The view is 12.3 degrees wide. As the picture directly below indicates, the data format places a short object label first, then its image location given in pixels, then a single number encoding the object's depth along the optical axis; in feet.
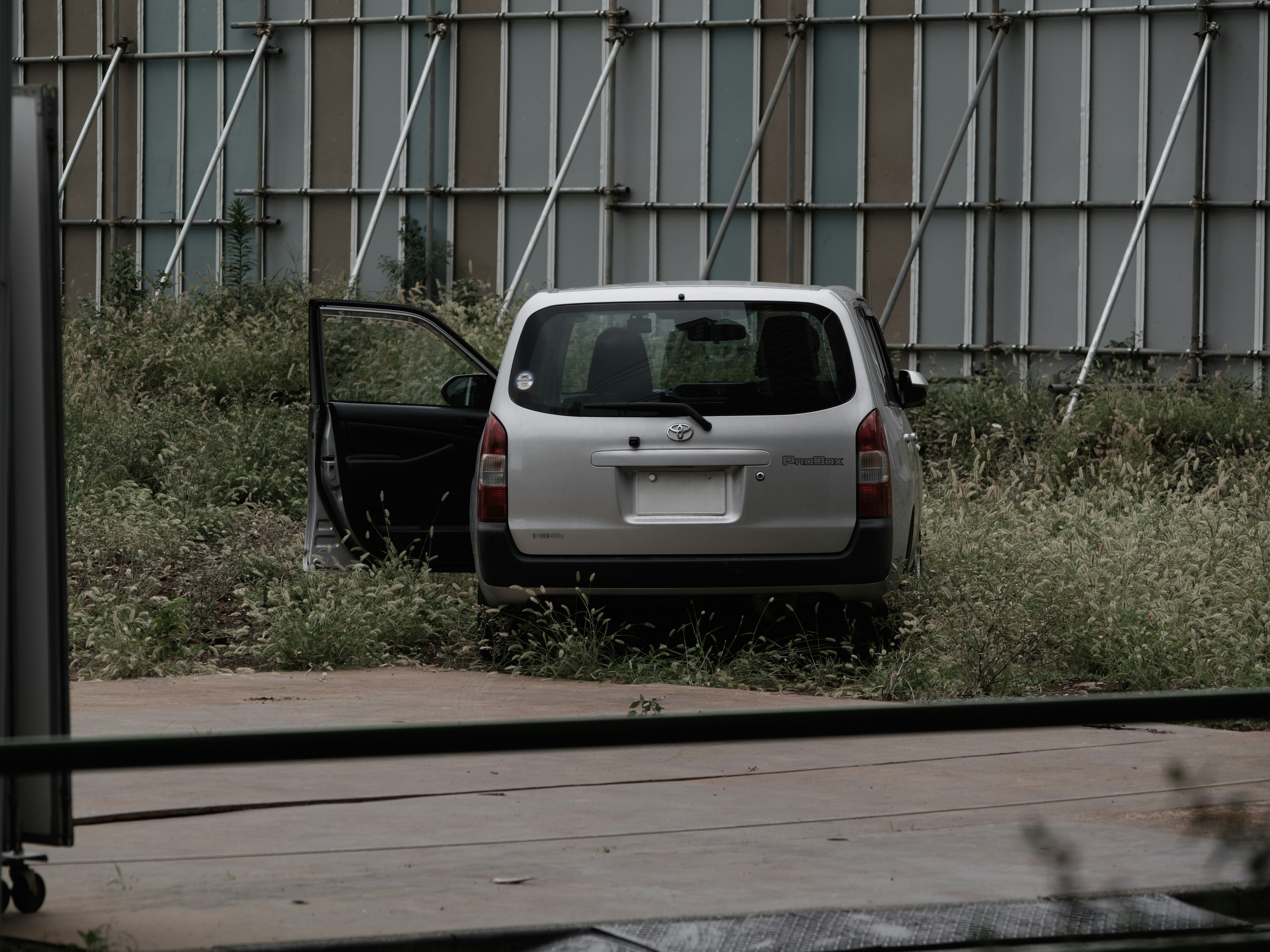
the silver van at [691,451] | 71.21
